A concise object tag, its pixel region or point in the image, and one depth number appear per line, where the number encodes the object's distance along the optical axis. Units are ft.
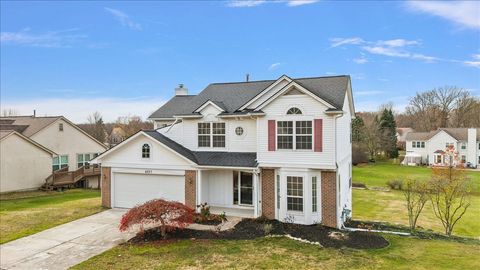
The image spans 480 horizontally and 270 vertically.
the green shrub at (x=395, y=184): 121.19
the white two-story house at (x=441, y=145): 186.29
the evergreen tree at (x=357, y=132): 194.70
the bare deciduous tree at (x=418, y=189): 55.83
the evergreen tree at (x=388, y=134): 203.51
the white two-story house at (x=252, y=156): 49.39
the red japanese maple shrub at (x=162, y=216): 43.34
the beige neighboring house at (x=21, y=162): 90.33
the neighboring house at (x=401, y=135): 263.45
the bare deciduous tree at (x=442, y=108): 236.22
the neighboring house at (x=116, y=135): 225.50
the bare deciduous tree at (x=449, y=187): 54.39
